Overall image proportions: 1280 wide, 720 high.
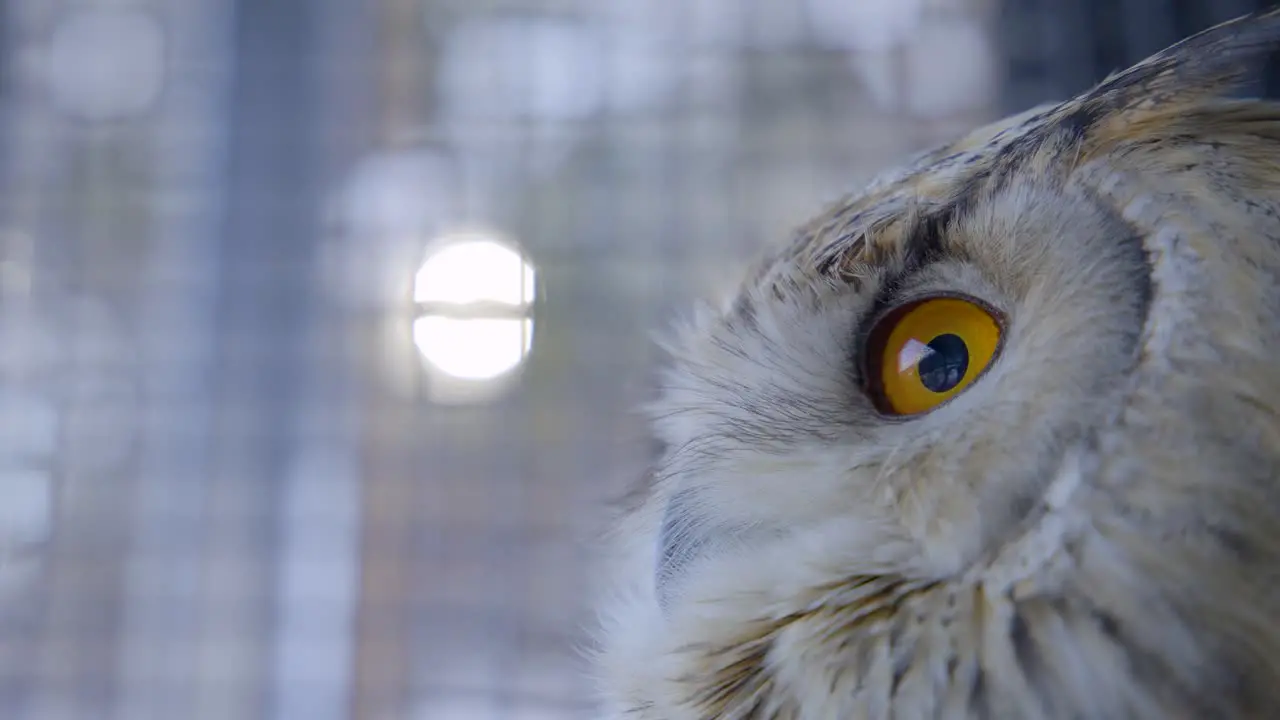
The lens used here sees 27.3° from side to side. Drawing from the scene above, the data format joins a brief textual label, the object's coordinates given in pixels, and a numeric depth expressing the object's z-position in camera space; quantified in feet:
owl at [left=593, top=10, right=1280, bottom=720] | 1.21
